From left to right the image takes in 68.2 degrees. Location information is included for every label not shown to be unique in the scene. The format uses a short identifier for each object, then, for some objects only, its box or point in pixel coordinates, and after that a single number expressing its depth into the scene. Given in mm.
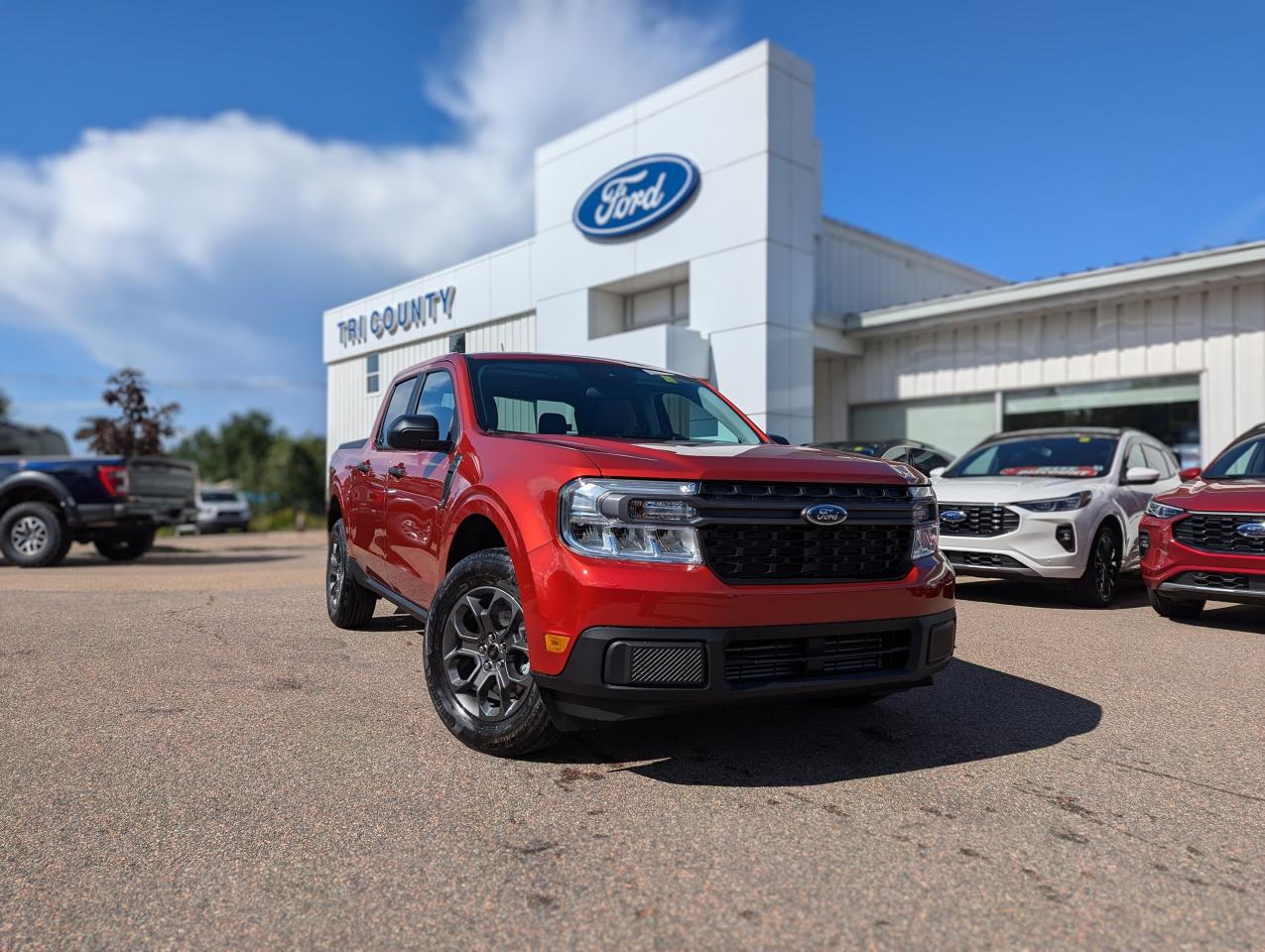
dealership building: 11961
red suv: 6461
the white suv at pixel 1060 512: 7633
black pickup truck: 11977
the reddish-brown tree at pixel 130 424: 30531
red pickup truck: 3172
